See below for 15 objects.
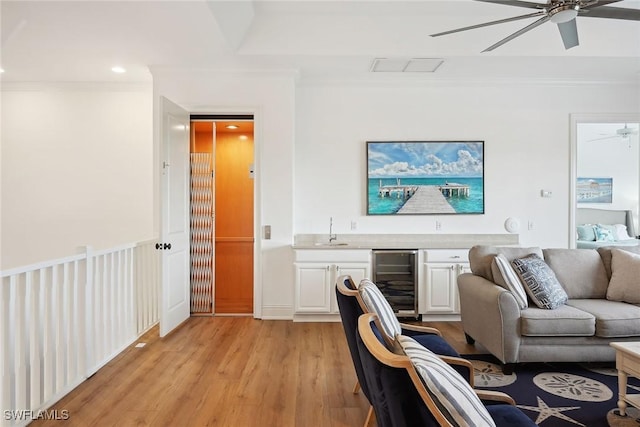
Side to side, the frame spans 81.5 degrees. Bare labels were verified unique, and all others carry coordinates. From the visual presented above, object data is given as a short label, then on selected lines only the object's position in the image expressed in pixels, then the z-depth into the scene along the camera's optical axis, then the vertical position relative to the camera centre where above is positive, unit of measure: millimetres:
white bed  6613 -266
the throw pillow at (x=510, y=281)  2881 -550
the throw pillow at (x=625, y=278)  3061 -552
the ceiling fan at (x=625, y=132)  6549 +1443
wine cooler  4191 -755
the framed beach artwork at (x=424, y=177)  4621 +435
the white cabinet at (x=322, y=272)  4129 -676
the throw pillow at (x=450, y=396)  1055 -534
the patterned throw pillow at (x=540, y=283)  2900 -568
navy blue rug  2211 -1225
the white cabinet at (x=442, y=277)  4133 -726
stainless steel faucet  4578 -280
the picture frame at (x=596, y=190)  7453 +456
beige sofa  2768 -861
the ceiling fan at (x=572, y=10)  2188 +1236
